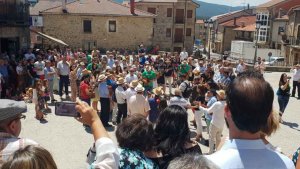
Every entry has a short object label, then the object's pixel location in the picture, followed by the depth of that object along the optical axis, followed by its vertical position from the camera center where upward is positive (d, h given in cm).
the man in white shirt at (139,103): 852 -158
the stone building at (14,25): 2084 +105
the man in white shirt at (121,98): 973 -167
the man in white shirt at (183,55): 2193 -81
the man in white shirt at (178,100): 827 -145
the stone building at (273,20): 5078 +393
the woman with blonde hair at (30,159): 203 -75
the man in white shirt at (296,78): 1542 -159
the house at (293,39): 3912 +73
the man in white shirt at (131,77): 1188 -126
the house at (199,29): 9578 +429
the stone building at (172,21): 4819 +324
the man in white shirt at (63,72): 1322 -126
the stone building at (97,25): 3744 +203
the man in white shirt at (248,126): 208 -53
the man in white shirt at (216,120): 745 -176
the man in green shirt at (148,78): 1248 -139
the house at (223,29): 6392 +290
